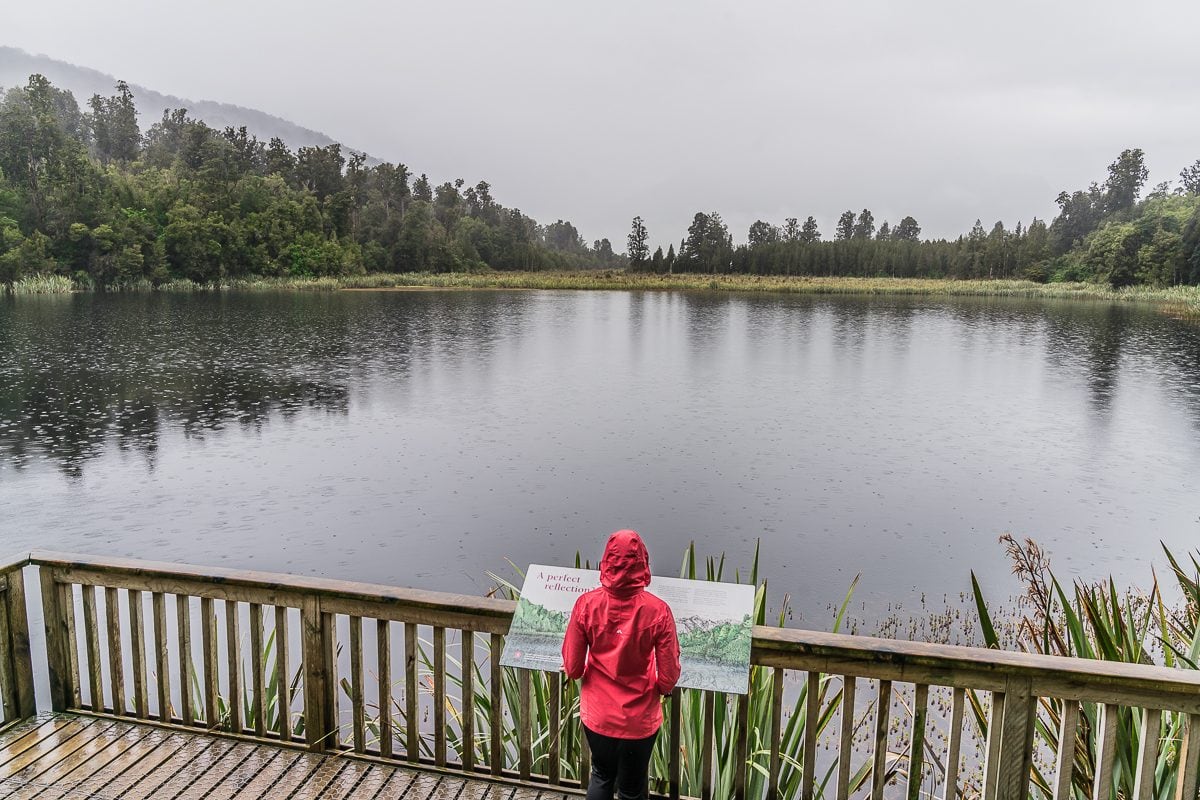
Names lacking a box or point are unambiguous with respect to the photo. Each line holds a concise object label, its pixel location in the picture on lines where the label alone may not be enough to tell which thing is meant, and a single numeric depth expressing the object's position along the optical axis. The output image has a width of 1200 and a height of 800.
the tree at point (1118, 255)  68.19
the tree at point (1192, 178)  102.51
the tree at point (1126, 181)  92.62
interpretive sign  2.54
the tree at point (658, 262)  103.00
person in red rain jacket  2.51
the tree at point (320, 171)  88.00
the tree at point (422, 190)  110.50
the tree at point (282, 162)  89.06
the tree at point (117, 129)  89.75
